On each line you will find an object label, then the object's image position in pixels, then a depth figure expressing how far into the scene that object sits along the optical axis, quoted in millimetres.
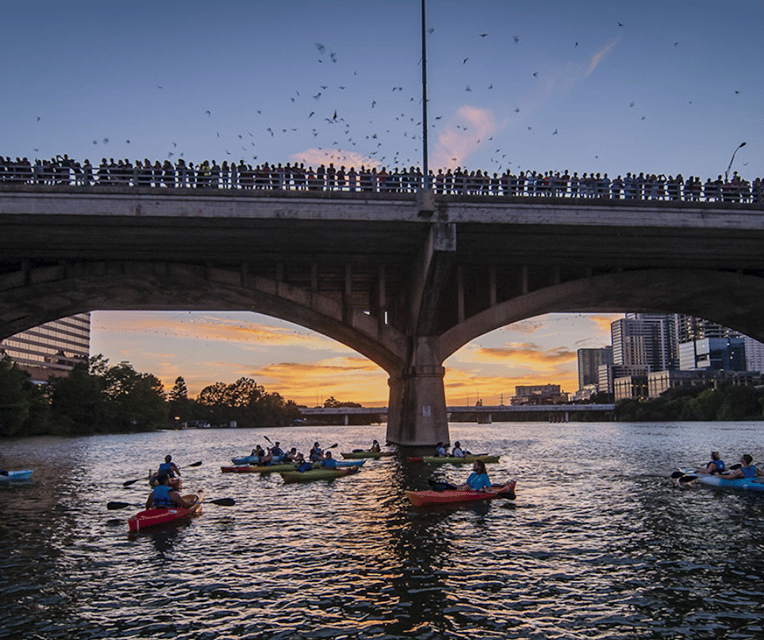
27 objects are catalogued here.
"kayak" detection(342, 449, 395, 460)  36875
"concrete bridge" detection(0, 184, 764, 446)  29875
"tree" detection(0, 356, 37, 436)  71000
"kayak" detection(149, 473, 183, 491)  20477
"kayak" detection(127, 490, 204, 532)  16422
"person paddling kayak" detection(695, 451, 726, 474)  24053
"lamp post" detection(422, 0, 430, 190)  31297
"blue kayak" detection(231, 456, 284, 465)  35406
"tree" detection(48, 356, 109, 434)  98919
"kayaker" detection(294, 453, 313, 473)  27516
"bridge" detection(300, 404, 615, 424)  156500
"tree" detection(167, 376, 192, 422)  179750
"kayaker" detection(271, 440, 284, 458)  32969
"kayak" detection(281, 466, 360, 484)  26438
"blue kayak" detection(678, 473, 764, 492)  22188
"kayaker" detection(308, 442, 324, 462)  30500
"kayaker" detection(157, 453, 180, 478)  23617
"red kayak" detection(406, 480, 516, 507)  19391
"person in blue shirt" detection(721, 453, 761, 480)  22828
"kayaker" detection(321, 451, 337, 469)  28719
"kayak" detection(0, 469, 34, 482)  27172
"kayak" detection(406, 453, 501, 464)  32228
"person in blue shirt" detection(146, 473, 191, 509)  17500
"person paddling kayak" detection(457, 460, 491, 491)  20344
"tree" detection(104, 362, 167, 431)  111500
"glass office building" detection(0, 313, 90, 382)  172125
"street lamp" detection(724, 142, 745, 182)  36078
